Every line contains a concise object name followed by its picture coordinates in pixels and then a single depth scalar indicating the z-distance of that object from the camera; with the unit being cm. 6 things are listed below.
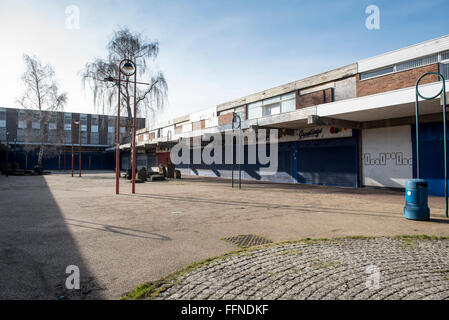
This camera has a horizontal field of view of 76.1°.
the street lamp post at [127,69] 1255
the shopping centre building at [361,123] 1240
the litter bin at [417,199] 678
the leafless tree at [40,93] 3105
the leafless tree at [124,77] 2416
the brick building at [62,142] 4222
